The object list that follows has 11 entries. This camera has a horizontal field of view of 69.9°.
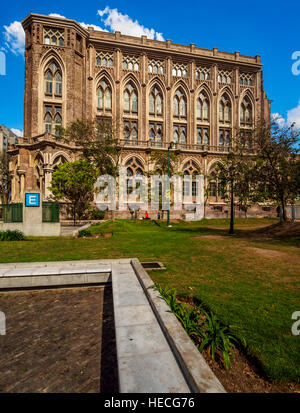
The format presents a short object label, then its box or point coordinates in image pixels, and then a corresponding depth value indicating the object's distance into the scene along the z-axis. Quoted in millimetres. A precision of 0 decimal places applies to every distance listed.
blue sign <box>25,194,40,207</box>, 14430
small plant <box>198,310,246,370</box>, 2697
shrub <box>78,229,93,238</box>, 15512
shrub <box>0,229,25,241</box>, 13288
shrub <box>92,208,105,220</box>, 26672
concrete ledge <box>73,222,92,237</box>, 15691
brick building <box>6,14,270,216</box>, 31619
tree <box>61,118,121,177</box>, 24875
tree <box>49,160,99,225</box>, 23875
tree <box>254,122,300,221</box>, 15422
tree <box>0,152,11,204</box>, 40528
